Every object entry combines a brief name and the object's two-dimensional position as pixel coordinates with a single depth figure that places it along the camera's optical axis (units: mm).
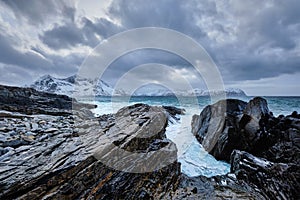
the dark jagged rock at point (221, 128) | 7863
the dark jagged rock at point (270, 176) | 4344
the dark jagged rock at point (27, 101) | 12803
